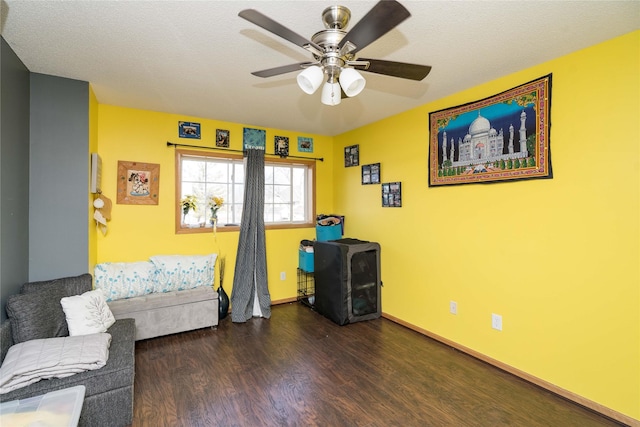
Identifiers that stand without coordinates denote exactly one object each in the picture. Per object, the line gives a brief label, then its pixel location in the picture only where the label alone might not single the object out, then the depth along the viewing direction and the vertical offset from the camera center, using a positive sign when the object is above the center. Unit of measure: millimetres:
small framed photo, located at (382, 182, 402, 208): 3586 +247
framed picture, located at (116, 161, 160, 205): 3332 +360
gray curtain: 3773 -429
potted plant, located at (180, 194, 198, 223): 3652 +133
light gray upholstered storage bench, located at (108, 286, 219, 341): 2971 -977
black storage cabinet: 3486 -781
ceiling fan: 1214 +789
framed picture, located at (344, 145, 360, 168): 4230 +847
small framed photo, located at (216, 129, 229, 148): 3867 +987
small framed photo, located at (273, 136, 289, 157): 4242 +976
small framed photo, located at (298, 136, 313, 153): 4469 +1048
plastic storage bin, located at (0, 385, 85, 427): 1337 -914
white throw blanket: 1652 -841
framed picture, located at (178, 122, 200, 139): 3658 +1037
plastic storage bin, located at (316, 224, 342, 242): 4281 -244
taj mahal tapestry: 2352 +676
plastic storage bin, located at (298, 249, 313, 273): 4154 -633
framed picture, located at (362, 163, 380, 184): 3878 +542
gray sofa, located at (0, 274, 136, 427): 1781 -930
